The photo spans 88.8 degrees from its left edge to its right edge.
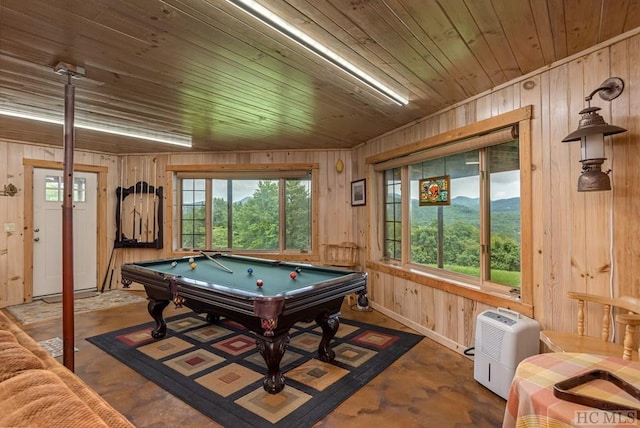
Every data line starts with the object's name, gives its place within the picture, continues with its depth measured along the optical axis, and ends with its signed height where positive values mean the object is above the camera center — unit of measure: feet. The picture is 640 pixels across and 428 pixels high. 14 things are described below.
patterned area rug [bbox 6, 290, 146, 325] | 13.52 -4.06
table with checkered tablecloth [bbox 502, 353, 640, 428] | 3.12 -1.97
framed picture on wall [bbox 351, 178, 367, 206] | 15.42 +1.08
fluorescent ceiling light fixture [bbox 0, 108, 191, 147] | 11.26 +3.56
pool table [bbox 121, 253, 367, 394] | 7.47 -1.96
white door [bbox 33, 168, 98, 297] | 16.16 -0.68
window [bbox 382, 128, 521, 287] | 9.61 -0.04
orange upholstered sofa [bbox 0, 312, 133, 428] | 2.77 -1.69
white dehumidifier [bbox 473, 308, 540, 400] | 7.54 -3.17
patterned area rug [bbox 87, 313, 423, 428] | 7.32 -4.30
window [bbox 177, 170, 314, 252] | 17.76 +0.22
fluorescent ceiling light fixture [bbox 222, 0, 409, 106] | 5.37 +3.45
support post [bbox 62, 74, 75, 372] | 7.95 -0.44
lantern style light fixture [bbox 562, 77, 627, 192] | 6.32 +1.49
